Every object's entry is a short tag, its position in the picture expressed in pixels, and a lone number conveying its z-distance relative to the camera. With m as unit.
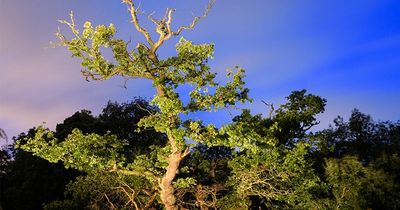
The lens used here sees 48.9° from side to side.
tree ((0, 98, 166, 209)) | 23.23
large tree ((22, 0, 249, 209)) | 14.84
